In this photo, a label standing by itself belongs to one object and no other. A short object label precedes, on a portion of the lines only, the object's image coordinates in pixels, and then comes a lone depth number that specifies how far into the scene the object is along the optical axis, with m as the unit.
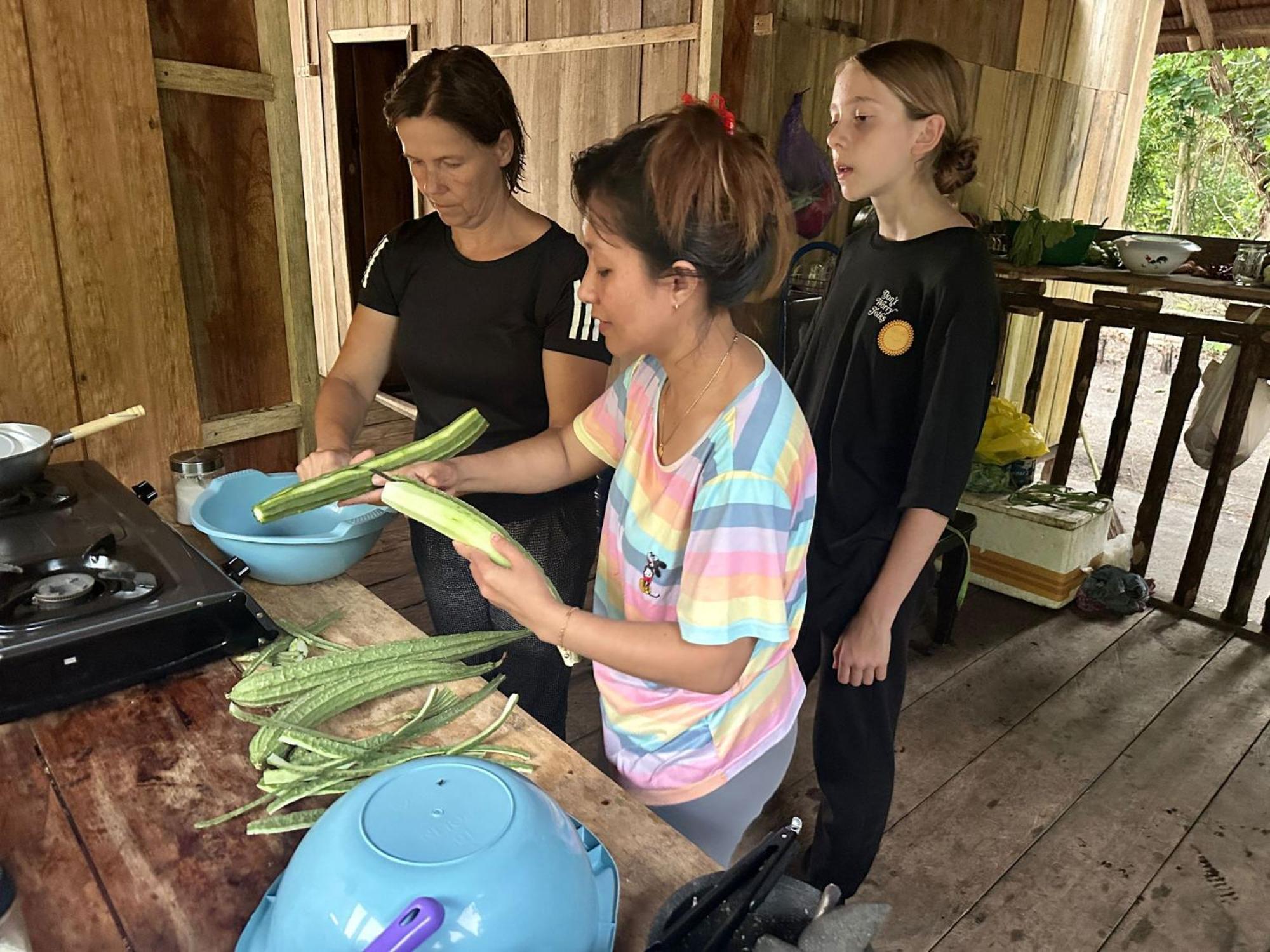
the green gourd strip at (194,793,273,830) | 1.13
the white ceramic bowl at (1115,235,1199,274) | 4.10
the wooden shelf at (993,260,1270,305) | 3.74
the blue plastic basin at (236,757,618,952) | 0.78
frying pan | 1.69
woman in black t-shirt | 1.93
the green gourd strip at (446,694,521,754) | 1.27
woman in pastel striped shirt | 1.21
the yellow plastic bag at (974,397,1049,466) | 4.22
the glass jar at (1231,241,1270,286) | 3.92
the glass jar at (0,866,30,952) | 0.92
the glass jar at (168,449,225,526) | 2.05
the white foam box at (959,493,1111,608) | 4.11
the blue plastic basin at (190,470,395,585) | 1.70
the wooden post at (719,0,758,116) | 3.87
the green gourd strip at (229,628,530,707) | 1.35
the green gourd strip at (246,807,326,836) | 1.11
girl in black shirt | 1.83
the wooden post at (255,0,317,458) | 2.66
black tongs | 0.78
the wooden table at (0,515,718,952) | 1.01
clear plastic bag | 3.93
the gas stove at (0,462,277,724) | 1.31
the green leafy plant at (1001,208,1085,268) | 4.47
